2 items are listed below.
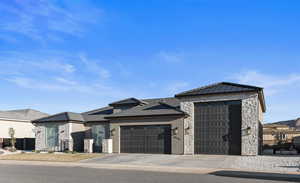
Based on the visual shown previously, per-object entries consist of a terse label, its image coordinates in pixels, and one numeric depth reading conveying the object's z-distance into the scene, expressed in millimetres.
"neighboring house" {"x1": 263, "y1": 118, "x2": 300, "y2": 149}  41862
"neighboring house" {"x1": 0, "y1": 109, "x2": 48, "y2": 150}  41750
